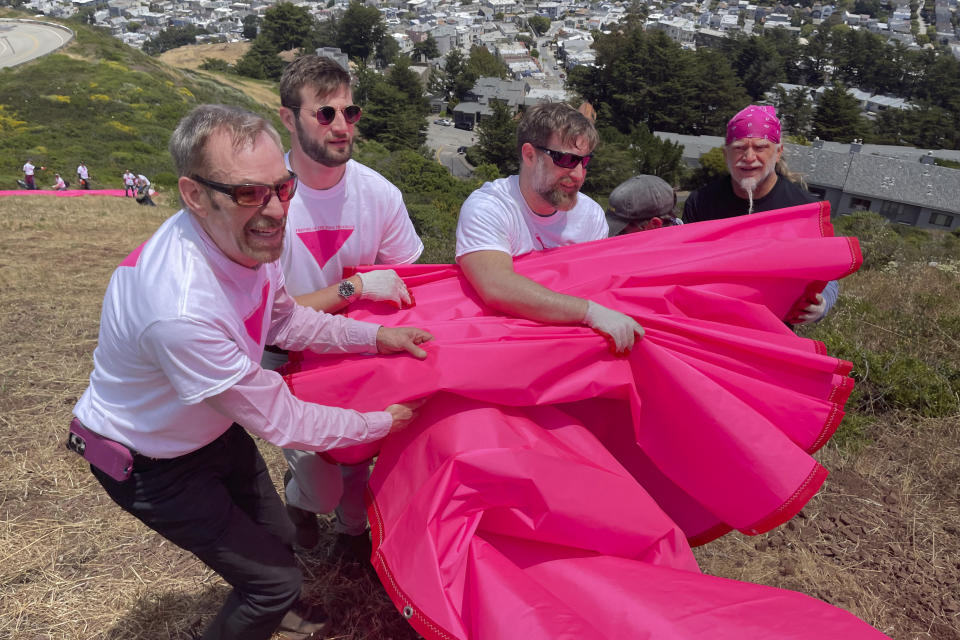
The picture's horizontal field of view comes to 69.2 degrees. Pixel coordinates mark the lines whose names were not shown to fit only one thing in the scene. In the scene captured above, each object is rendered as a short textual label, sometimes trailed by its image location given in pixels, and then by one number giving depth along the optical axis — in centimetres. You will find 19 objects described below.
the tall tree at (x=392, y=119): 6300
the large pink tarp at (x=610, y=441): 231
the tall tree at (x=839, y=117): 6631
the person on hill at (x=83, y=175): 2258
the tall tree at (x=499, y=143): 5900
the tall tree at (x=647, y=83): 7431
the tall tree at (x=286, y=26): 9394
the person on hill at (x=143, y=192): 1834
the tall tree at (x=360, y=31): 9812
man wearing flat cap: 410
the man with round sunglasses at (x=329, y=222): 325
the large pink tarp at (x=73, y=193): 1666
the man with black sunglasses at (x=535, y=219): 289
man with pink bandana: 376
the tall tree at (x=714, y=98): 7538
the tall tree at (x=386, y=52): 10244
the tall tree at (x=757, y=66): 8825
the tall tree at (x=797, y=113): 7081
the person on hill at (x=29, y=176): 2142
